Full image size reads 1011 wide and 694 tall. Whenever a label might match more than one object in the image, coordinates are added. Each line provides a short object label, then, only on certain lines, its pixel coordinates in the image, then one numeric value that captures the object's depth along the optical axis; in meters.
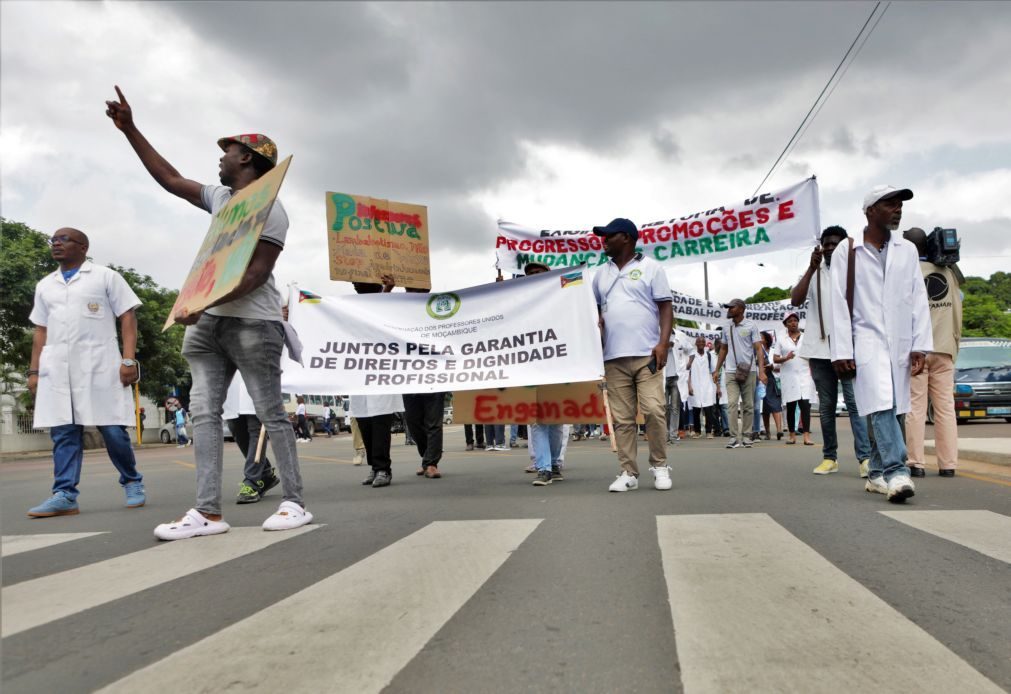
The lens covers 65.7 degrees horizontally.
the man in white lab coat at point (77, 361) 5.88
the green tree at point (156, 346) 36.12
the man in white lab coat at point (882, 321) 5.30
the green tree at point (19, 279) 25.20
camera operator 6.70
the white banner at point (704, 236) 9.19
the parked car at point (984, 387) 17.14
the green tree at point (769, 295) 83.08
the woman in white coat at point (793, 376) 12.51
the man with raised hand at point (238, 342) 4.48
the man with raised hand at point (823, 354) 6.80
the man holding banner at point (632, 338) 6.18
